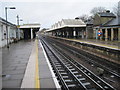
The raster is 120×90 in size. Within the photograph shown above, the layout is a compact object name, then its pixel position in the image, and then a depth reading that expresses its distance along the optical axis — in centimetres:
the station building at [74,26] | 4077
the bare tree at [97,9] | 8000
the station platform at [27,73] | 568
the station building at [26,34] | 5084
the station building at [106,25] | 3330
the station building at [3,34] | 2128
